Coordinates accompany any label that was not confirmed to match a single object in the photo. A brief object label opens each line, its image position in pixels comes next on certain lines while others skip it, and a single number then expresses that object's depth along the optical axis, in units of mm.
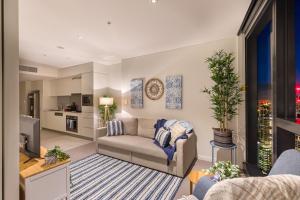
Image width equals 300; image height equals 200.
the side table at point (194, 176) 1758
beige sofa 2537
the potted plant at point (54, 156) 1484
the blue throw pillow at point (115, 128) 3652
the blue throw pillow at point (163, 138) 2781
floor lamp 4363
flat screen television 1560
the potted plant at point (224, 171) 1376
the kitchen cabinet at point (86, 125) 4754
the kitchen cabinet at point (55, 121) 5578
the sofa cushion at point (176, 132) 2725
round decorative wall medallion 3801
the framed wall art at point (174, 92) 3498
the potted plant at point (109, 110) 4652
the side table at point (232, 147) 2373
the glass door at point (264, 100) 2051
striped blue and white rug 2061
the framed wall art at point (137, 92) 4102
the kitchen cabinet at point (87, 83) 4703
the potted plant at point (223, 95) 2450
